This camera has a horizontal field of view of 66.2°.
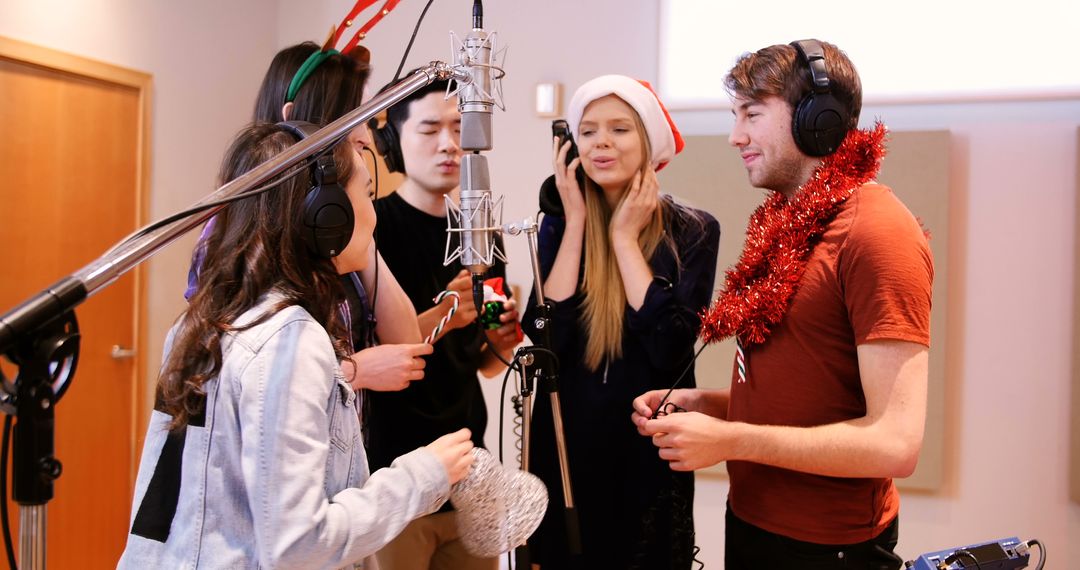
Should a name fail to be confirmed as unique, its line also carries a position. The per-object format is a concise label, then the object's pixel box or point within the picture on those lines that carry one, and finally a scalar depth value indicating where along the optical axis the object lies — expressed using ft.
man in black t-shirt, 6.43
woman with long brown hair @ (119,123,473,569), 3.46
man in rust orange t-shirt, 4.30
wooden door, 9.87
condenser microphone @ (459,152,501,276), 4.70
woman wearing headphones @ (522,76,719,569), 6.02
